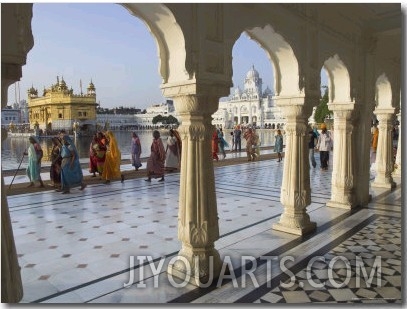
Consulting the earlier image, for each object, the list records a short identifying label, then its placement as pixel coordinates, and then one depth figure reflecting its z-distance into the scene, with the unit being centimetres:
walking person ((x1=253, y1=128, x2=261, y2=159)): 1042
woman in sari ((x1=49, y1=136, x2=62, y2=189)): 610
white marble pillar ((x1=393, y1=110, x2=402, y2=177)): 749
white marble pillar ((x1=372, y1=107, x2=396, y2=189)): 628
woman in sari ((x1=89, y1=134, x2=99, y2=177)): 713
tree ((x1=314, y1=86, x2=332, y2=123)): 3288
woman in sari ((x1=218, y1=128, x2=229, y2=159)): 1088
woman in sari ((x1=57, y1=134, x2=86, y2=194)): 577
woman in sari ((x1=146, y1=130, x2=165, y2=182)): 675
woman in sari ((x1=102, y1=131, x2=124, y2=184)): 692
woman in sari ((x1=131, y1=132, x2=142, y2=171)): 827
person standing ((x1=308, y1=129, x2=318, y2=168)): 872
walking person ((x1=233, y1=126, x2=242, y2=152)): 1332
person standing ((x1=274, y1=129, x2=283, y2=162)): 1018
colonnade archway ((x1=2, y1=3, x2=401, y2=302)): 241
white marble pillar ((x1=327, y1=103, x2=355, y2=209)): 471
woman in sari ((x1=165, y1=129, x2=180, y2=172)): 774
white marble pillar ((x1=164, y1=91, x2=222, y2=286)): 261
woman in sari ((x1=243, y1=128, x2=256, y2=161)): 1027
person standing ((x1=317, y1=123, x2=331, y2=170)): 823
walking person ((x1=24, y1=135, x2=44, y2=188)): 632
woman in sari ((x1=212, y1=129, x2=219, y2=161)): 1027
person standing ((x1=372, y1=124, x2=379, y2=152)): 856
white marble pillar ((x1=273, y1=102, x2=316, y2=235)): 376
